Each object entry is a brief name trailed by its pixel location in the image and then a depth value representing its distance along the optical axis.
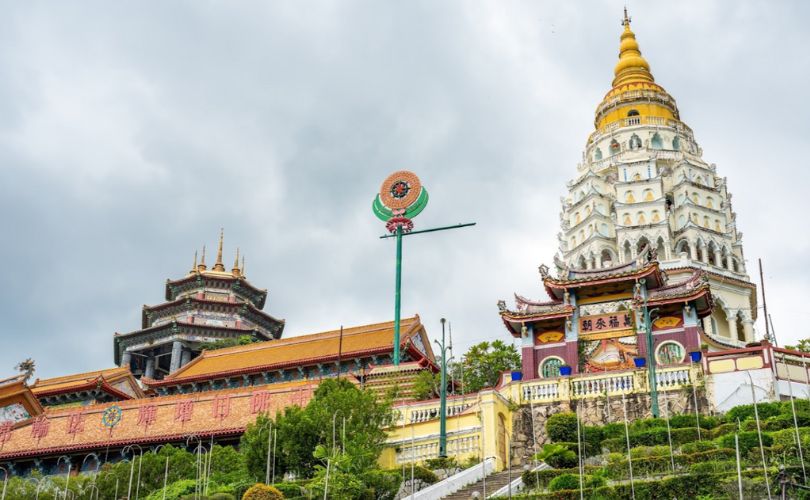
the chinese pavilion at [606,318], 36.12
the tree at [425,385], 37.44
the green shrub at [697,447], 24.09
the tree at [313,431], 27.23
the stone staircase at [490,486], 24.00
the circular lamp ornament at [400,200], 48.12
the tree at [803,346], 49.43
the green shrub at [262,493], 22.45
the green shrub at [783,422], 25.38
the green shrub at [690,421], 28.06
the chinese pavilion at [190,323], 70.06
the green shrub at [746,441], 23.62
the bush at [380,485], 23.20
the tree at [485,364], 45.47
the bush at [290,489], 24.32
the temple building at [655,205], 57.09
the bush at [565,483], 21.95
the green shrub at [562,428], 29.30
